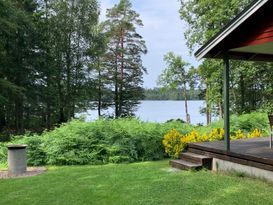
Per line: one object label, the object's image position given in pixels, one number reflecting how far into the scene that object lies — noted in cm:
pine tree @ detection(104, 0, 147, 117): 2473
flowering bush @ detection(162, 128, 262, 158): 674
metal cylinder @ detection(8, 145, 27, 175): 591
